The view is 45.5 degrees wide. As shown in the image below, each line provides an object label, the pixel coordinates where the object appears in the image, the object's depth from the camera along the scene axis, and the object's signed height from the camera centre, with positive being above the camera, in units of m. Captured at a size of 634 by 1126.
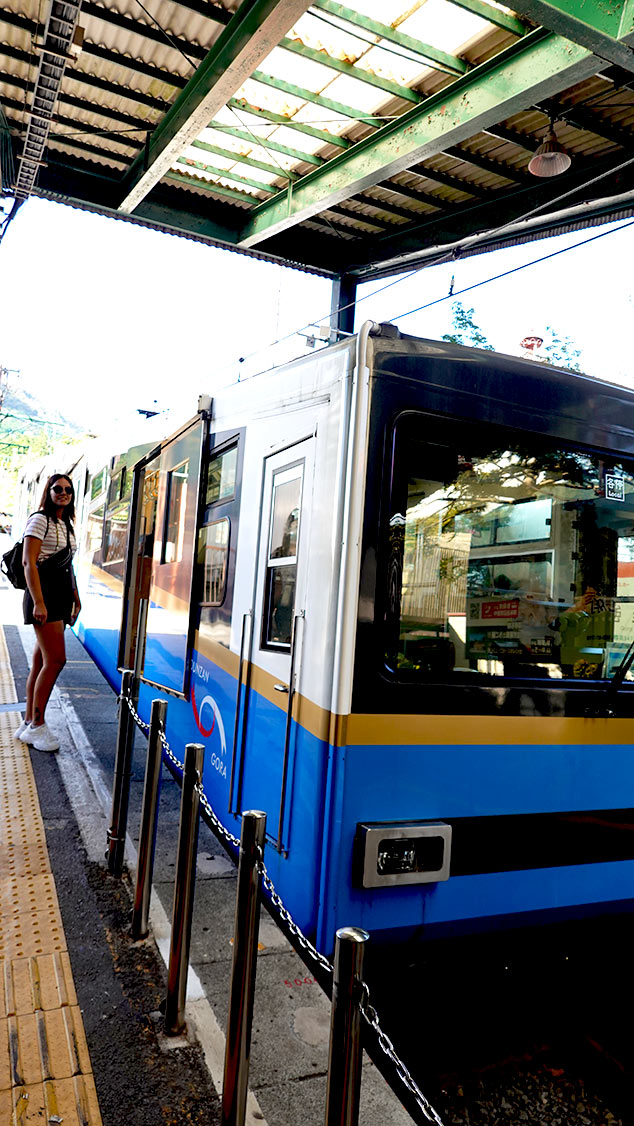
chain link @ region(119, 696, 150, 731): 3.81 -0.66
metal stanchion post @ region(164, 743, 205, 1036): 2.62 -1.10
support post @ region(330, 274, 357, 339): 11.49 +4.65
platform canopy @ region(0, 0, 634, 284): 5.79 +4.64
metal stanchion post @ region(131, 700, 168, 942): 3.19 -1.05
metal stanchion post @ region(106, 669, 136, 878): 3.74 -1.02
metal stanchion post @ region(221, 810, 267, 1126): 2.19 -1.09
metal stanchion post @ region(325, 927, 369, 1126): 1.68 -0.98
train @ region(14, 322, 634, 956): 2.86 -0.16
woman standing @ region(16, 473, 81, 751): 5.21 -0.09
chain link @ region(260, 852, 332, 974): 2.07 -0.97
